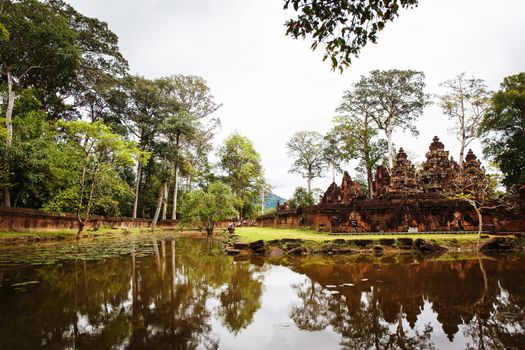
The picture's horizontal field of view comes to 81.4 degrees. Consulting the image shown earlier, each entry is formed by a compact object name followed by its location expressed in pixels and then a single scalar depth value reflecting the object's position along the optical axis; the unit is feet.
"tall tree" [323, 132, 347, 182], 114.11
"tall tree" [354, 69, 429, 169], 95.50
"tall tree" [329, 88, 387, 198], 102.32
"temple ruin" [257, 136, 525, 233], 53.98
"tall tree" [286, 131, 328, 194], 133.59
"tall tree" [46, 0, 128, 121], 86.82
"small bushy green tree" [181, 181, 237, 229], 80.38
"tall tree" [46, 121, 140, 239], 64.08
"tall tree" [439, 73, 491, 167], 97.04
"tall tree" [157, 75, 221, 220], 117.60
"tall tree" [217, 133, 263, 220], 126.82
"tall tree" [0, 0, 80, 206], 62.00
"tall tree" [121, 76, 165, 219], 113.37
